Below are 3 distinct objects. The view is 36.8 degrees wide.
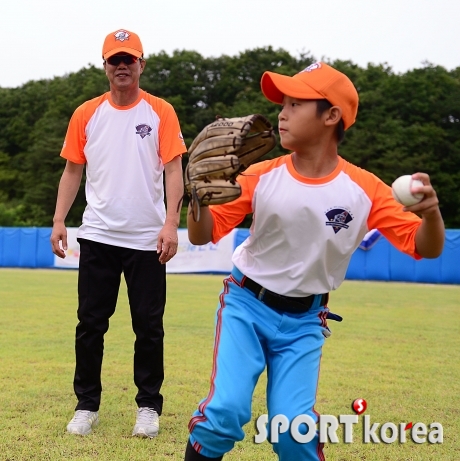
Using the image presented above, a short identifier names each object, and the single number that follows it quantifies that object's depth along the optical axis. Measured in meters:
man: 4.32
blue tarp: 23.16
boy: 3.07
